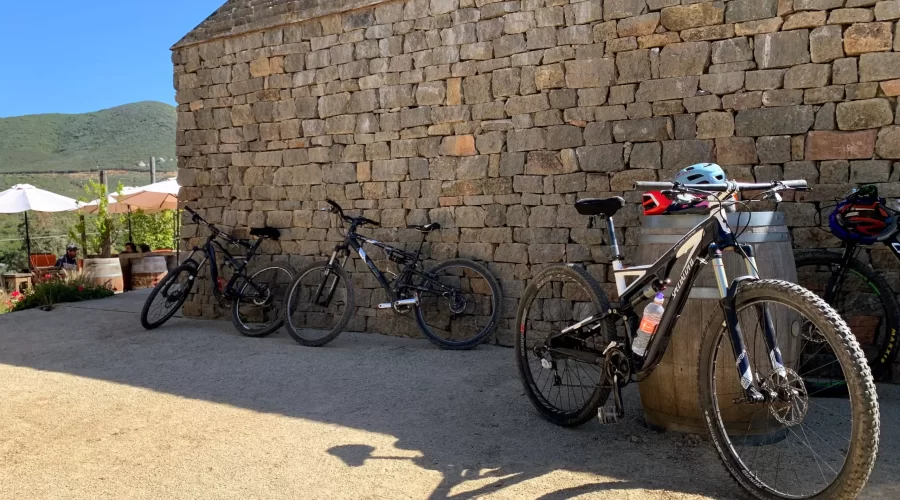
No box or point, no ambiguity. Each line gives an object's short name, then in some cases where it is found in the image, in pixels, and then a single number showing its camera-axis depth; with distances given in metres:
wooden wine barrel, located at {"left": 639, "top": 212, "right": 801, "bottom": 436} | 3.34
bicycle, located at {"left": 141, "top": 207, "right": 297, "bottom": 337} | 7.13
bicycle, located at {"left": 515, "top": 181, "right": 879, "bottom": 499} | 2.62
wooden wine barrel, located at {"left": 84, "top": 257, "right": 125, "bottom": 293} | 11.21
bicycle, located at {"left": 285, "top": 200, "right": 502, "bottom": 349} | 6.06
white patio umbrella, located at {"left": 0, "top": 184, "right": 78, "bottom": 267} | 14.77
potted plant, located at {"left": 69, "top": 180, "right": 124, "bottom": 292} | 11.25
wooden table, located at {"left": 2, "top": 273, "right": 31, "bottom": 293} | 13.70
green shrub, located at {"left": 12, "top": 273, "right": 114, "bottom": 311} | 9.48
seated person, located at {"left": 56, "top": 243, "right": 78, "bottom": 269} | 13.56
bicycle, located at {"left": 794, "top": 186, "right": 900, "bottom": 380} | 4.32
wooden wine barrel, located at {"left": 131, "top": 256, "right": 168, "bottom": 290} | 11.45
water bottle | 3.32
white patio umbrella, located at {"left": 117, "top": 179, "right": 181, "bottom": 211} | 14.52
